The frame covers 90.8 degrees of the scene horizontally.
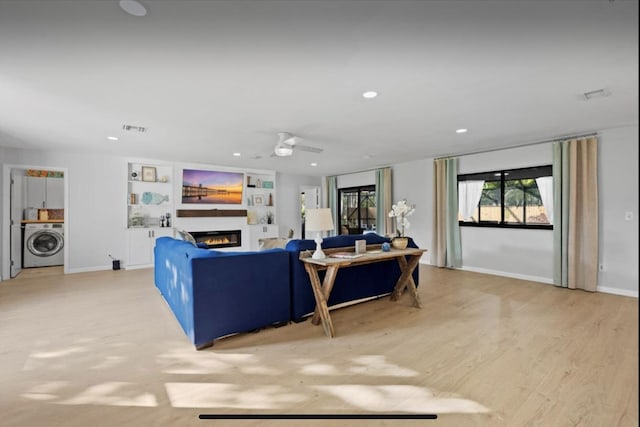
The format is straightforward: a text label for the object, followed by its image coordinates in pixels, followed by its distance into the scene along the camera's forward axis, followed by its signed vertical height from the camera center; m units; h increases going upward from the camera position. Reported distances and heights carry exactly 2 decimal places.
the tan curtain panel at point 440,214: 6.32 -0.01
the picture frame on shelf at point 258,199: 8.45 +0.38
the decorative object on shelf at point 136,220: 6.50 -0.14
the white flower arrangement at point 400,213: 4.14 +0.01
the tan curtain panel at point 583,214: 4.39 -0.01
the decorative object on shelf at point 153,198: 6.67 +0.33
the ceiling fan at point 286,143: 4.46 +1.02
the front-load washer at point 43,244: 6.32 -0.64
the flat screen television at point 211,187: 7.15 +0.64
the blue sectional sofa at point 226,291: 2.73 -0.72
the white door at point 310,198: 9.64 +0.47
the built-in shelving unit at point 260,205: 8.23 +0.22
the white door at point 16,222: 5.86 -0.17
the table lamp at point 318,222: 3.20 -0.09
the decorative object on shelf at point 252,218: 8.29 -0.12
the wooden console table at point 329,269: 3.02 -0.58
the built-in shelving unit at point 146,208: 6.39 +0.12
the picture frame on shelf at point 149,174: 6.65 +0.84
